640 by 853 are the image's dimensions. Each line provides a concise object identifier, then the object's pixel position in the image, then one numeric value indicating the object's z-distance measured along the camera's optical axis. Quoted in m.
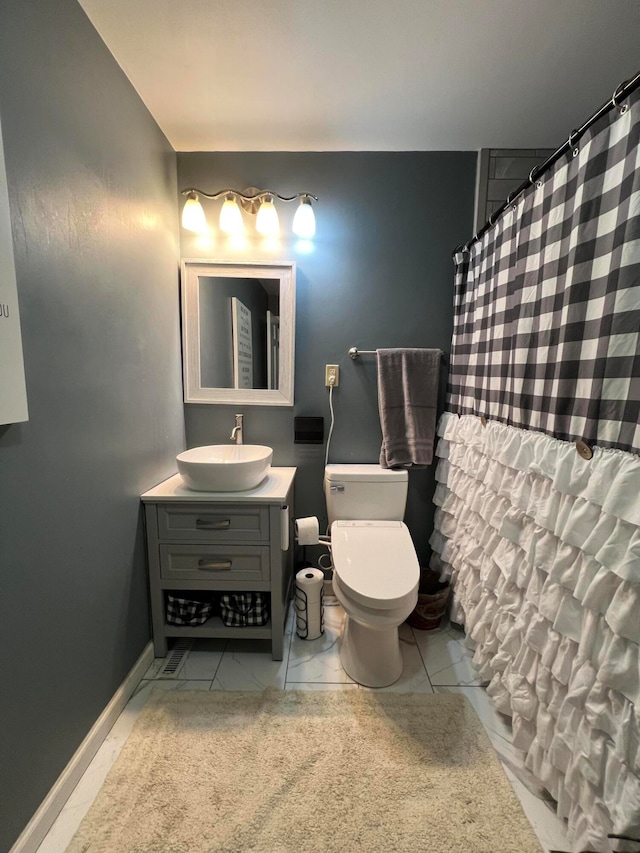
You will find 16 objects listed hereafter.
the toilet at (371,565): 1.26
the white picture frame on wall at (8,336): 0.75
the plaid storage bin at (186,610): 1.49
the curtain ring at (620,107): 0.75
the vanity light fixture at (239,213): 1.66
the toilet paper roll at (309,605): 1.57
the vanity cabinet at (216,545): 1.41
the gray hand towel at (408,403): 1.75
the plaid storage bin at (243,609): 1.49
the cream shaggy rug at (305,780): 0.91
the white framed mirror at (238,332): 1.76
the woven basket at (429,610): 1.65
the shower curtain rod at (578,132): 0.73
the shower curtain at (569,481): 0.75
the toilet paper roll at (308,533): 1.64
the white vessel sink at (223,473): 1.39
